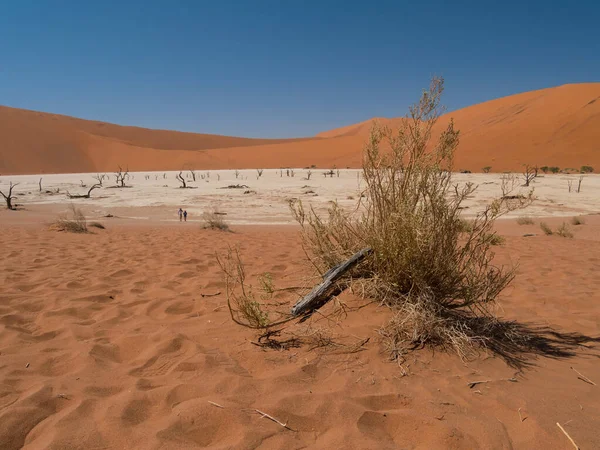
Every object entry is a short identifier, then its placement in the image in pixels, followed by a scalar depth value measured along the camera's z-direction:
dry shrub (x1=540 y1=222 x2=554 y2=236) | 9.36
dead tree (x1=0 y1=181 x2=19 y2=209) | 14.54
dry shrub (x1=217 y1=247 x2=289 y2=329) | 2.91
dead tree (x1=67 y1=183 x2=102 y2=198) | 19.26
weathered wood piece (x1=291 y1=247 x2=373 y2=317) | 3.04
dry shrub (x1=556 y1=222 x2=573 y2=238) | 8.94
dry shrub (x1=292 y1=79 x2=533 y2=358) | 2.79
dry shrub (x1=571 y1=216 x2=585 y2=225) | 11.41
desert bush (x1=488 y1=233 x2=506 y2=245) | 7.28
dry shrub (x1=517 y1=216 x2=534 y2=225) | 11.75
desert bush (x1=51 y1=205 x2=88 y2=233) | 8.57
